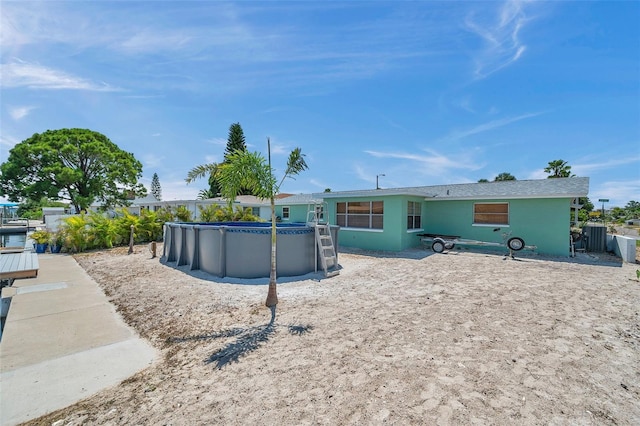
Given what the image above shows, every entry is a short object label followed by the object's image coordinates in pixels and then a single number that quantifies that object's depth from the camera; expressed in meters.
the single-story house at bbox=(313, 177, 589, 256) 11.43
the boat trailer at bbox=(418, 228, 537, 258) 11.20
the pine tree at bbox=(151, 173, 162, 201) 76.25
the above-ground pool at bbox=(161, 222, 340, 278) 7.64
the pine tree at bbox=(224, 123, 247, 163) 40.31
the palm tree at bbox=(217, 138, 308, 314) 5.40
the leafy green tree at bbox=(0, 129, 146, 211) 23.64
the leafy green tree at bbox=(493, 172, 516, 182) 43.23
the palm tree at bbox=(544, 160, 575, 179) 25.19
